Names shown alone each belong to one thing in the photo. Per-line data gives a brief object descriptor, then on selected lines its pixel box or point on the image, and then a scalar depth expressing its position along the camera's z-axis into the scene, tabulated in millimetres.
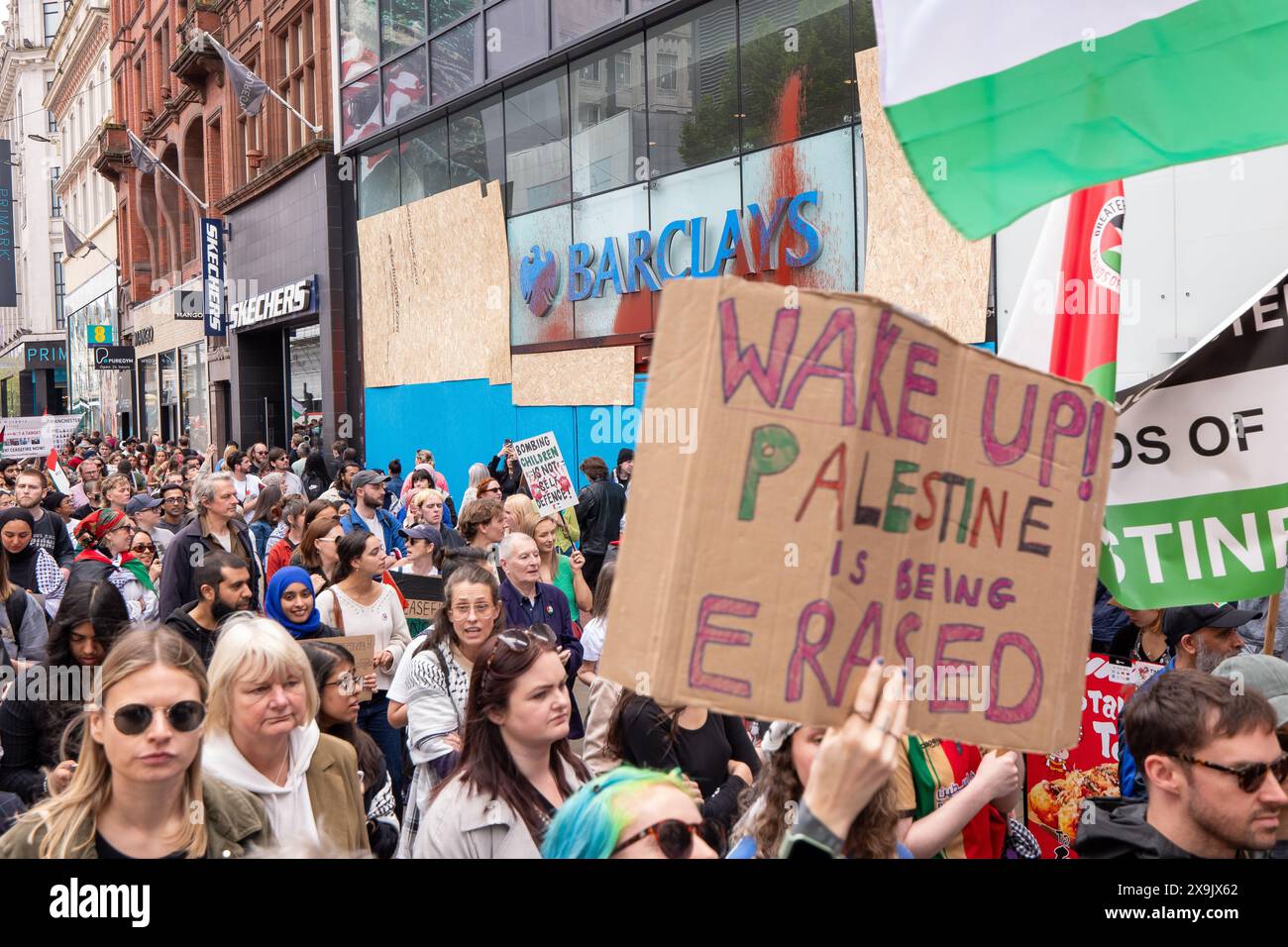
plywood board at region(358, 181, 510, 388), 21000
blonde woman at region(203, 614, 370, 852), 3797
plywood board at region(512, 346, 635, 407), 17531
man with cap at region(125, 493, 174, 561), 10312
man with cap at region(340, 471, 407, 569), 10164
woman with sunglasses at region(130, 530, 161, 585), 9477
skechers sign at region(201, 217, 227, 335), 33625
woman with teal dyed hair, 2662
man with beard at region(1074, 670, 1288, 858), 3027
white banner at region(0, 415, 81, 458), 17375
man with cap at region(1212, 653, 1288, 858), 3662
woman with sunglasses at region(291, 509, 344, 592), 7715
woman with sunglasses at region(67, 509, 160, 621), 7883
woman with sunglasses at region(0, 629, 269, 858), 3037
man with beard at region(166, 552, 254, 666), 6117
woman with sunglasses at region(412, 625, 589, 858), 3508
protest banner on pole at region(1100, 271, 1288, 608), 4199
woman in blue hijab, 6148
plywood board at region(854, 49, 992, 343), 12242
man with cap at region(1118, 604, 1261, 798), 5426
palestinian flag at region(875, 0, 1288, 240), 3949
